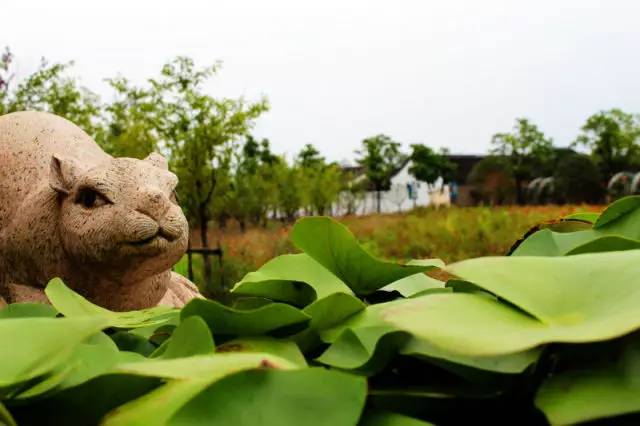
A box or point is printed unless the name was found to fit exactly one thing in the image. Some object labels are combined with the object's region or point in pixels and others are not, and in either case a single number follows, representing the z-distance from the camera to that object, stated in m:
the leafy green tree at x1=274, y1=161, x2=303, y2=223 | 30.02
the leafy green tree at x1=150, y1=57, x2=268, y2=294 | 9.41
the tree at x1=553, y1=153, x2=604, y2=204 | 22.00
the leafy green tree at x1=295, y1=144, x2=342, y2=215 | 30.73
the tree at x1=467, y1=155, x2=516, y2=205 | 29.94
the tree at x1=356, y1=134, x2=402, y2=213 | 44.47
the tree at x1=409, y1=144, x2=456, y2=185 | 44.66
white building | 45.00
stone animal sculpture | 2.68
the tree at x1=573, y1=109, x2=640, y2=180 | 37.34
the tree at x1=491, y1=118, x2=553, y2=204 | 36.19
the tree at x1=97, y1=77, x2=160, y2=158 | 9.54
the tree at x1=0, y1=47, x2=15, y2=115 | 10.94
